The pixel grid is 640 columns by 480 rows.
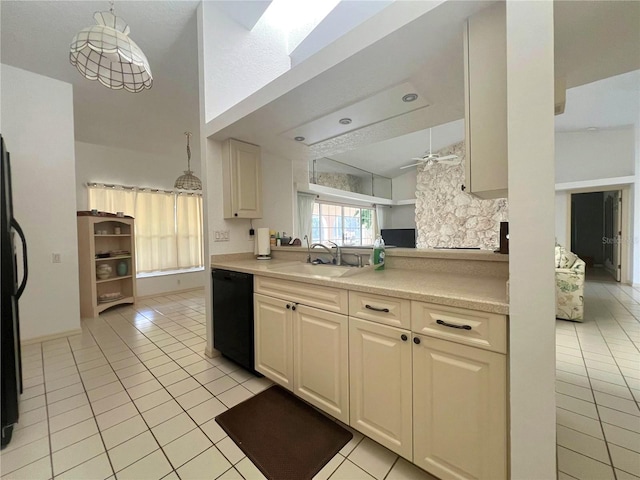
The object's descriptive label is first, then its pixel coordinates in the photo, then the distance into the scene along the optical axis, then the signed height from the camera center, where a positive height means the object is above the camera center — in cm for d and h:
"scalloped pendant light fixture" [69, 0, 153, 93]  148 +116
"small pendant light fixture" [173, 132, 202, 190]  395 +87
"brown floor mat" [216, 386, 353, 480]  133 -119
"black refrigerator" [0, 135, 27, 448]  146 -51
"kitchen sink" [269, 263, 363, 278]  170 -27
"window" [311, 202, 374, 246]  645 +34
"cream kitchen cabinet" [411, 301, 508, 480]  98 -66
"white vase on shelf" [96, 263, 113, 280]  411 -53
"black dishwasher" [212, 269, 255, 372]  209 -70
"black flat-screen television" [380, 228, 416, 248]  585 -6
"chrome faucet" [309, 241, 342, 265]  230 -18
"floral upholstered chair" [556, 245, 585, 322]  317 -75
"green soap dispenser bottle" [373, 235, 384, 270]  185 -16
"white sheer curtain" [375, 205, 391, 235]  883 +64
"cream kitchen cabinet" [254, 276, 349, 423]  149 -70
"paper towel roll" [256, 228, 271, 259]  282 -6
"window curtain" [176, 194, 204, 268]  541 +17
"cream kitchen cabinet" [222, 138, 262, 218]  259 +60
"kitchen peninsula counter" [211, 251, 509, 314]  105 -26
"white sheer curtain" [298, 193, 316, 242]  552 +51
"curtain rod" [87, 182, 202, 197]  431 +95
